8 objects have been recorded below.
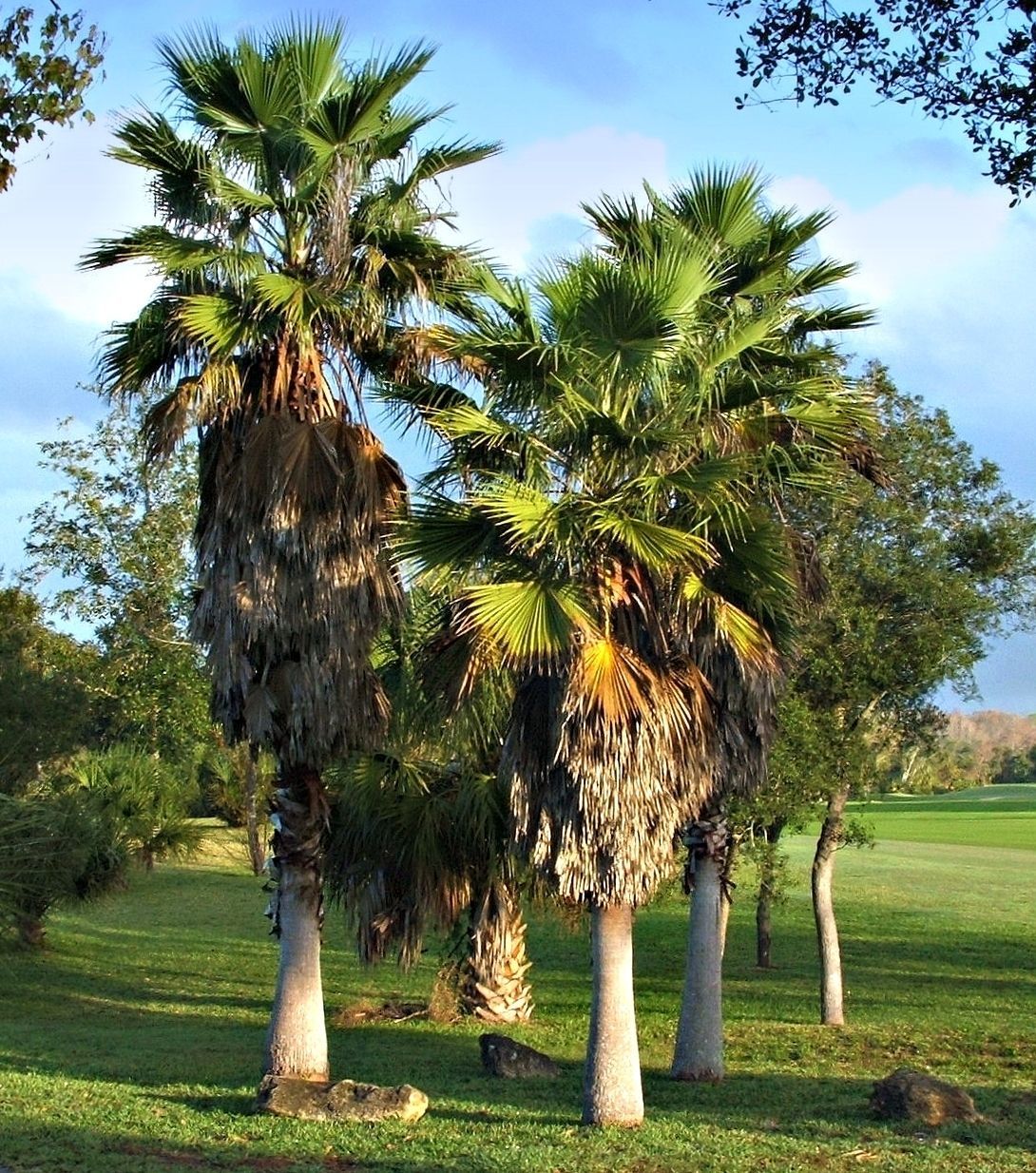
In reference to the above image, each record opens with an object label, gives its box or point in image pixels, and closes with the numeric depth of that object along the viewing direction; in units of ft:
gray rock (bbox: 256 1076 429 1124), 41.52
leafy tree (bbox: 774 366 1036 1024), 62.54
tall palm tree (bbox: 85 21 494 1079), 46.57
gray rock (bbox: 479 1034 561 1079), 50.62
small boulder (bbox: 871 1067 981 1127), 41.24
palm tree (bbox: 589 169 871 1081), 44.68
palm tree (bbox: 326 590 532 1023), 54.39
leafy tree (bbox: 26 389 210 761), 112.37
